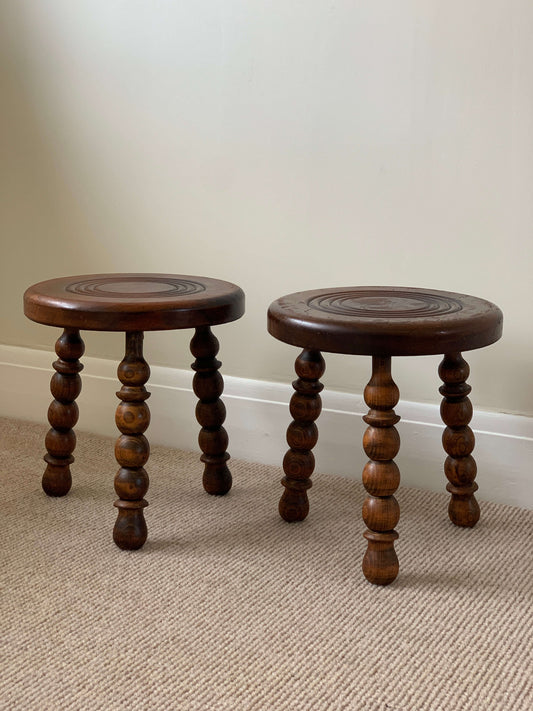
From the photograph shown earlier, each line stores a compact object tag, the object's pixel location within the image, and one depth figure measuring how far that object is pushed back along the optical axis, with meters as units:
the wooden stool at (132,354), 1.12
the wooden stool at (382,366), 1.03
